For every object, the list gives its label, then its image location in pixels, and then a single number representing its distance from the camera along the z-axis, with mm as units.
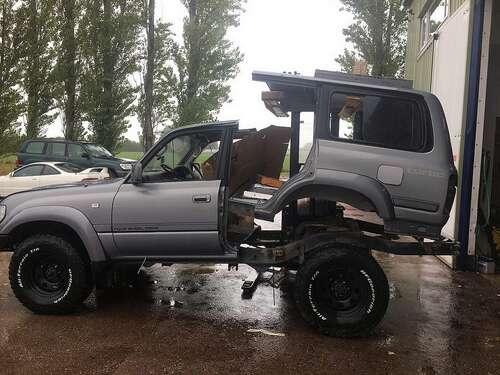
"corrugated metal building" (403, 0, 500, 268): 7270
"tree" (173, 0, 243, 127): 25250
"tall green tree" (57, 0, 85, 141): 21891
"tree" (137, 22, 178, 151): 24234
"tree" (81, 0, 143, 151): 22531
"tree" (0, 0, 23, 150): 19797
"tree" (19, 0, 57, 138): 20547
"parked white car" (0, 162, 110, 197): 12867
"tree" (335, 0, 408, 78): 24703
